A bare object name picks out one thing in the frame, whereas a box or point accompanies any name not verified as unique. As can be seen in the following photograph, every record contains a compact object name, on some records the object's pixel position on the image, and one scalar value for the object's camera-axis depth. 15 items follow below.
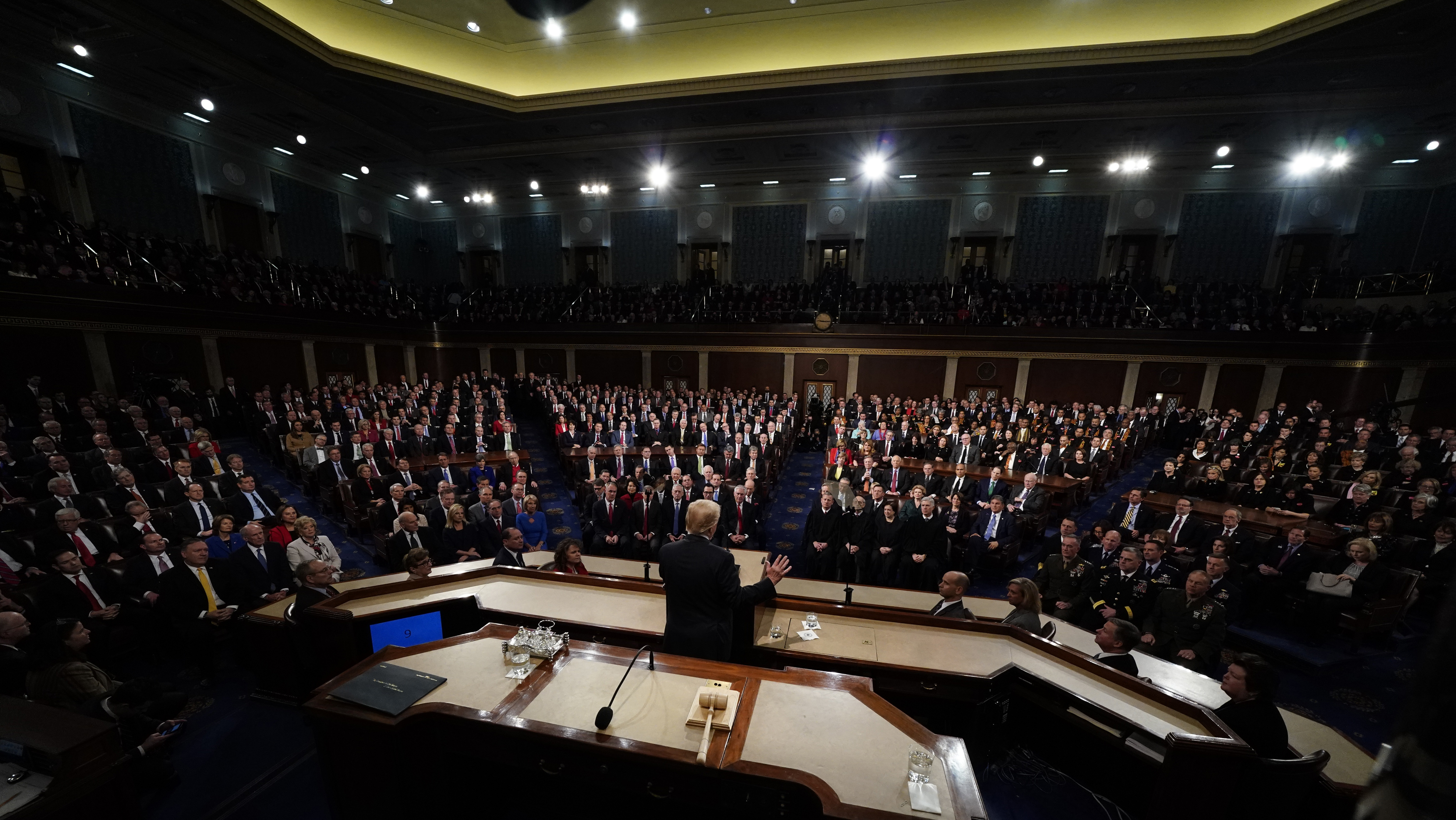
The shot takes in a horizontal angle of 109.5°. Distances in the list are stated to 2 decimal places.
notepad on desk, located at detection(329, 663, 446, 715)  2.78
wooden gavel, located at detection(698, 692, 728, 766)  2.67
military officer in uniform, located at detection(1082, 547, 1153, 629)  5.23
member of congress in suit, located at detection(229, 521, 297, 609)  5.42
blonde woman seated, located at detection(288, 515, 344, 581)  5.56
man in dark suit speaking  3.25
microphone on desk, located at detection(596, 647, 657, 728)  2.55
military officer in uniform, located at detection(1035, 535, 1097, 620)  5.37
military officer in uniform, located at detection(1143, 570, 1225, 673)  4.70
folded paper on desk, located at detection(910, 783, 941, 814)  2.23
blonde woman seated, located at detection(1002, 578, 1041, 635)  4.23
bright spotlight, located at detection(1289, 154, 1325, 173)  16.11
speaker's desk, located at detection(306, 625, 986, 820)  2.41
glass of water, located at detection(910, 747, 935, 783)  2.34
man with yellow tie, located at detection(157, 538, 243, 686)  4.89
